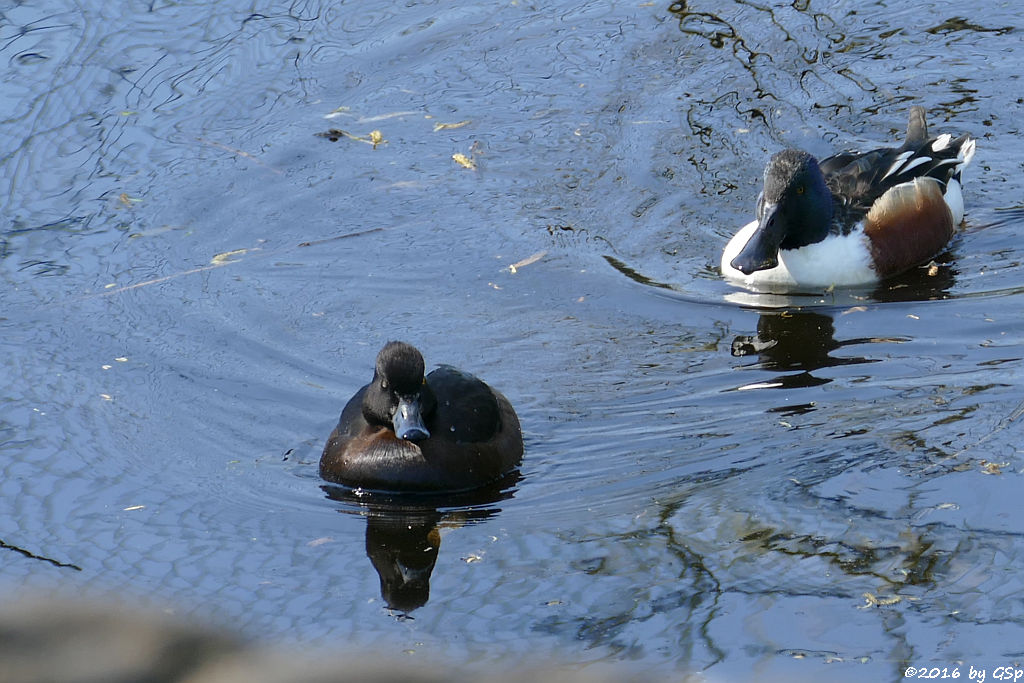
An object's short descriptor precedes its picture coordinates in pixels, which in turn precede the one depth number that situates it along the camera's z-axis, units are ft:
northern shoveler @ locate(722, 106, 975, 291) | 57.11
